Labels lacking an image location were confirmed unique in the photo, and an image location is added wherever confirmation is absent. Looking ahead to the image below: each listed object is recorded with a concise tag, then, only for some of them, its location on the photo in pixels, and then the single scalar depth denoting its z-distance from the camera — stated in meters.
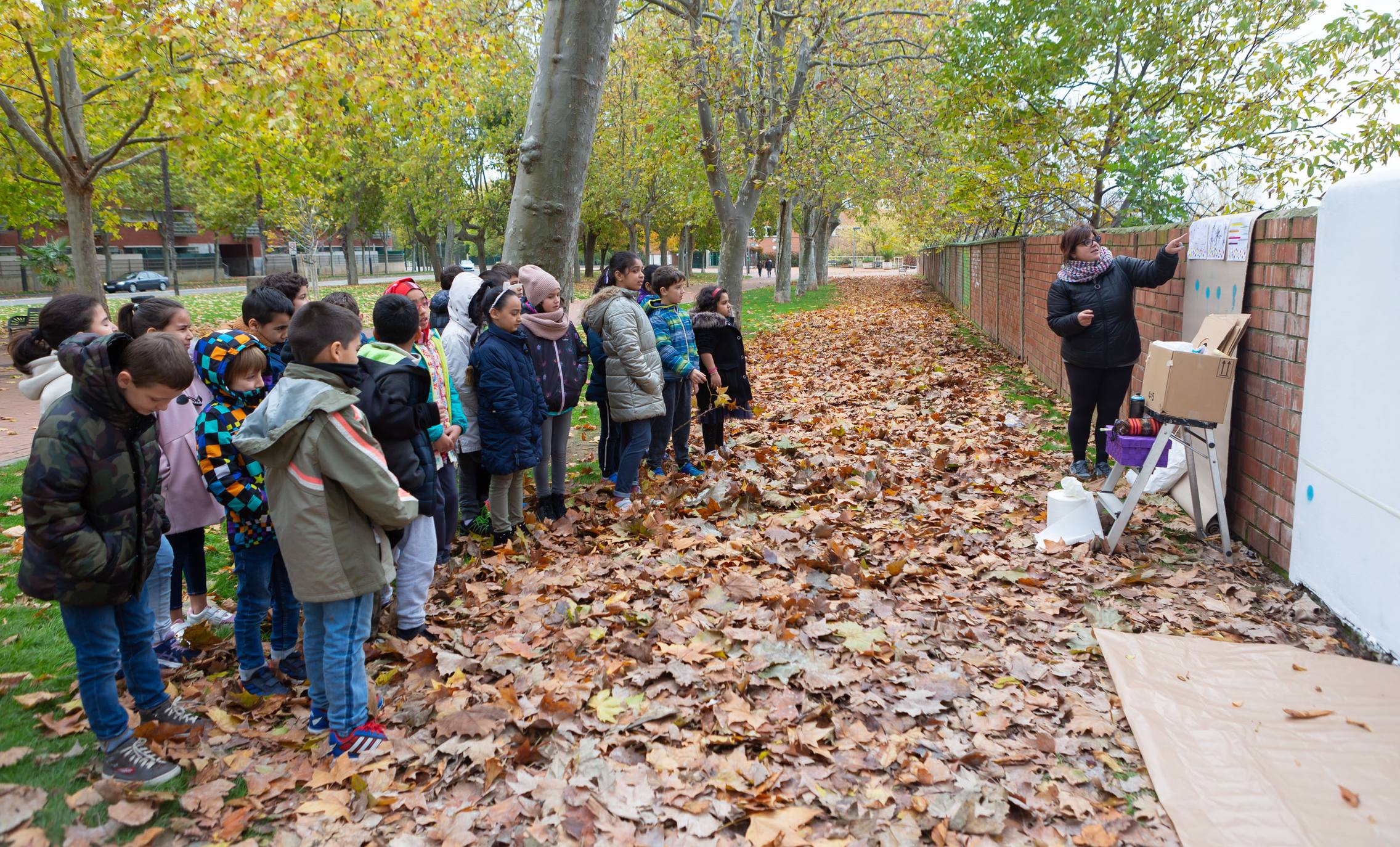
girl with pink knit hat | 5.80
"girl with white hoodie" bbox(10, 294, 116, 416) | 3.96
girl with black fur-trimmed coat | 7.95
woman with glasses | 6.46
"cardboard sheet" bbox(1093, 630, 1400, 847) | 2.87
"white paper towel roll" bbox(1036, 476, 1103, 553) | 5.42
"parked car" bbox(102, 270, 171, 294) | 44.41
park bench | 17.19
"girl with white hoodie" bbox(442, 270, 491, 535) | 5.76
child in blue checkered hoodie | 3.92
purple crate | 5.41
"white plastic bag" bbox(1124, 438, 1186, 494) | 6.10
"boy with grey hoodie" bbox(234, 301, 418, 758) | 3.25
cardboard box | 4.84
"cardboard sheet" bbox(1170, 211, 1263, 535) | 5.39
